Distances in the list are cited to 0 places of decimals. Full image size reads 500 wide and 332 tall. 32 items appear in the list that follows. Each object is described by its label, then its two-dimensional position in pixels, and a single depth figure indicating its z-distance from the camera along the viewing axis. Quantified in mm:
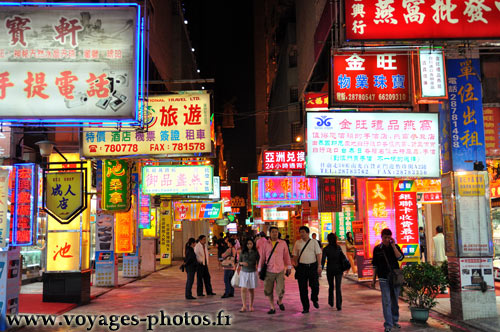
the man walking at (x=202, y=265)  15305
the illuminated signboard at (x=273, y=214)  37594
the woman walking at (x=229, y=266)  14617
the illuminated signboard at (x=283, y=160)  22984
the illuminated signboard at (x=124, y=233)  19656
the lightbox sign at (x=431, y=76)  10258
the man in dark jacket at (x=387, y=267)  9445
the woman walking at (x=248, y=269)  11922
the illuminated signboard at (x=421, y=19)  8625
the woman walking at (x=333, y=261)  12352
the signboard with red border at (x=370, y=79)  10984
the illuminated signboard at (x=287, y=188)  24547
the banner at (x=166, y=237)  31562
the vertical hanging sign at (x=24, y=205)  9562
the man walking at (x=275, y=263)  11743
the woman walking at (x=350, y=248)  19969
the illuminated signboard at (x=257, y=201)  25844
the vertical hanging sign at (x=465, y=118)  10531
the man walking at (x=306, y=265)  11641
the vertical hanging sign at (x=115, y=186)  16234
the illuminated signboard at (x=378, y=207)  16312
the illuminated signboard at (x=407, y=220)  15656
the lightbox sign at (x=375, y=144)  10852
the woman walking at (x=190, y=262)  14750
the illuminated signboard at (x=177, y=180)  17406
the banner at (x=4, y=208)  9391
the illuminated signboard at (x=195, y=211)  33094
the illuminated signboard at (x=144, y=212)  24766
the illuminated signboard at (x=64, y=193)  12023
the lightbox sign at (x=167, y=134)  12781
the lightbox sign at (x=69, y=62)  7164
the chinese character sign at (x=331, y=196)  21938
